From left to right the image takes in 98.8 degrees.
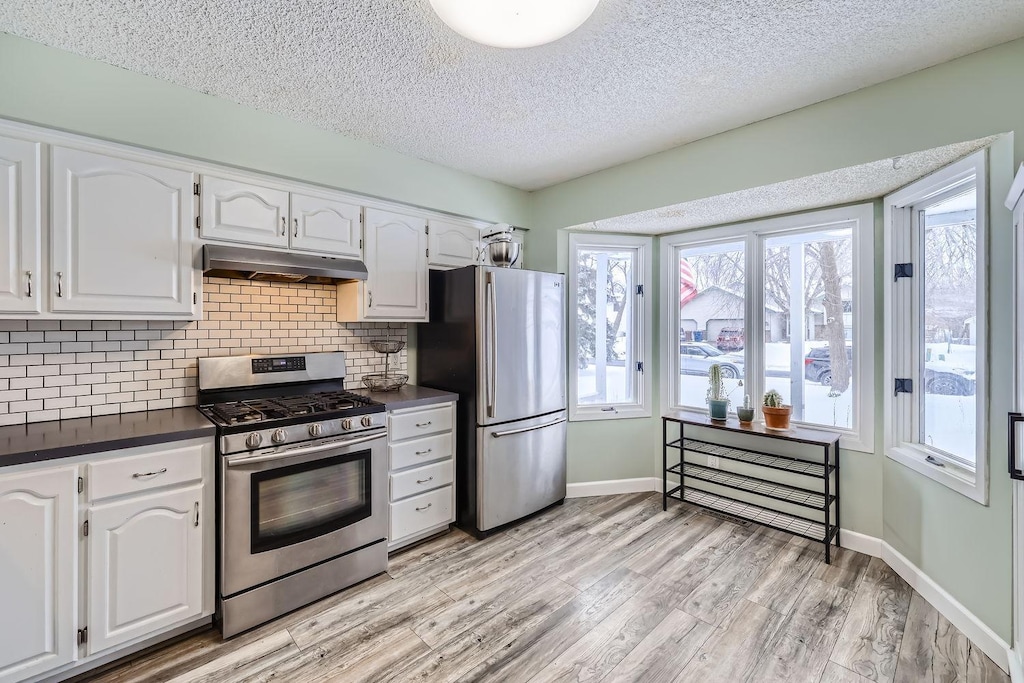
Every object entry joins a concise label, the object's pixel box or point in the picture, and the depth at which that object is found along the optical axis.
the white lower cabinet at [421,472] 2.71
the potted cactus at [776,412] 2.96
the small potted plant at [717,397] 3.25
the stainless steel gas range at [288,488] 2.02
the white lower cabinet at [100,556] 1.61
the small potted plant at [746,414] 3.14
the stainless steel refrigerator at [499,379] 2.94
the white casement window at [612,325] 3.73
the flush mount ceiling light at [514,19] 1.35
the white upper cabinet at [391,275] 2.89
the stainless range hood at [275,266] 2.20
